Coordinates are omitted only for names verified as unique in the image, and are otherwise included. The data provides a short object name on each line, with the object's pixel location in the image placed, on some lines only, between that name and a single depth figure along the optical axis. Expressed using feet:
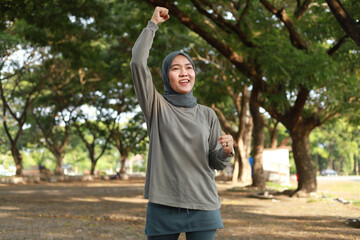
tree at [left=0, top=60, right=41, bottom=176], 94.43
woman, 7.93
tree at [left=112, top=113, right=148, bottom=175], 126.11
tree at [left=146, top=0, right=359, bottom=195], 40.27
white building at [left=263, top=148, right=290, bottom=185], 88.85
